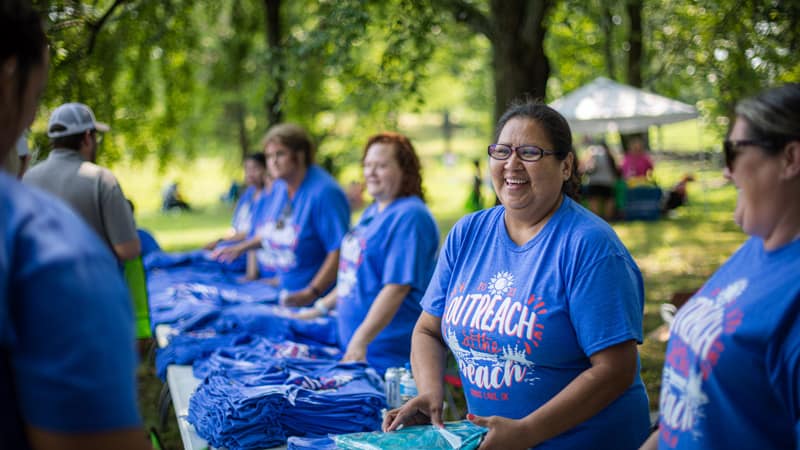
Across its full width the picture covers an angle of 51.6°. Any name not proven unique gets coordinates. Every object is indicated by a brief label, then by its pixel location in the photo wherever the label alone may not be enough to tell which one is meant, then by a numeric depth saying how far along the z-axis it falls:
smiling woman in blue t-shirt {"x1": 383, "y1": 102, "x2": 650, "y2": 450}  2.16
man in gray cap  3.75
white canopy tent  12.98
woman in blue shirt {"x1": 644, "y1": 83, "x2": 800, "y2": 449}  1.56
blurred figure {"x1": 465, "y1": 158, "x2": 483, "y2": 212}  14.69
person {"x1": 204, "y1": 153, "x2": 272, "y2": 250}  7.26
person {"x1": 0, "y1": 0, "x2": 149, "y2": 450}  1.06
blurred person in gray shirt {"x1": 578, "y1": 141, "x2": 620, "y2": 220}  14.95
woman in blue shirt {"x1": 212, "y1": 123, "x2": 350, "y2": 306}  4.89
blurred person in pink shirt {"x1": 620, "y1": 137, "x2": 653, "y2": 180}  16.28
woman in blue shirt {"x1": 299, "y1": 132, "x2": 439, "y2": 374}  3.69
